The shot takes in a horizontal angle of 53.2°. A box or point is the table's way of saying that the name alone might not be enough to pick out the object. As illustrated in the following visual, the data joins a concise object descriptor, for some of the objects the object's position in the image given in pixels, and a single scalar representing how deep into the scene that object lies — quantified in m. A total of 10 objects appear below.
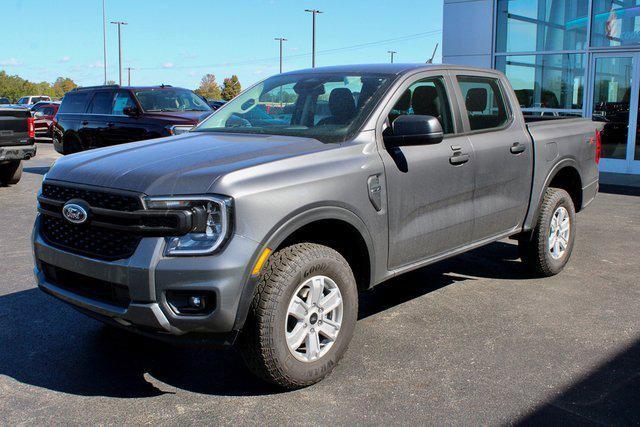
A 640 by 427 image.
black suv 11.44
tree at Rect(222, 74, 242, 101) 90.54
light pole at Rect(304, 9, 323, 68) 50.62
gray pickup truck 3.12
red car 26.12
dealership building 13.21
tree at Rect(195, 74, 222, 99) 109.69
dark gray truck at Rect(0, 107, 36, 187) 11.12
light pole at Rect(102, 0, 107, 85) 46.13
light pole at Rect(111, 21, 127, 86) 51.84
